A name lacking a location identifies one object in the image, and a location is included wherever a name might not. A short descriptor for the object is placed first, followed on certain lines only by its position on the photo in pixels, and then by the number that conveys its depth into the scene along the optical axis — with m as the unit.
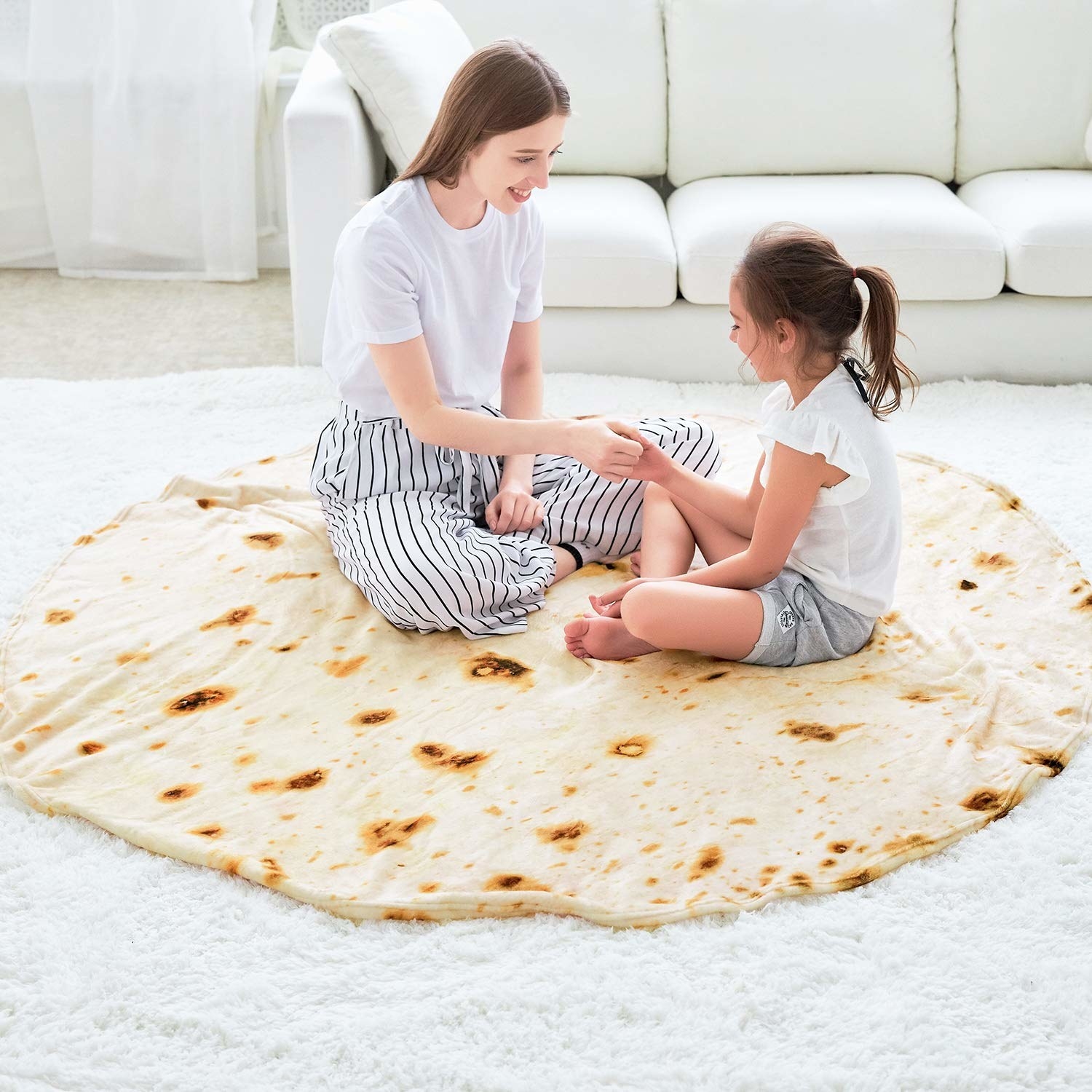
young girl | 1.45
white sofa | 2.56
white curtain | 3.38
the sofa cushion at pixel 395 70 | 2.50
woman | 1.60
